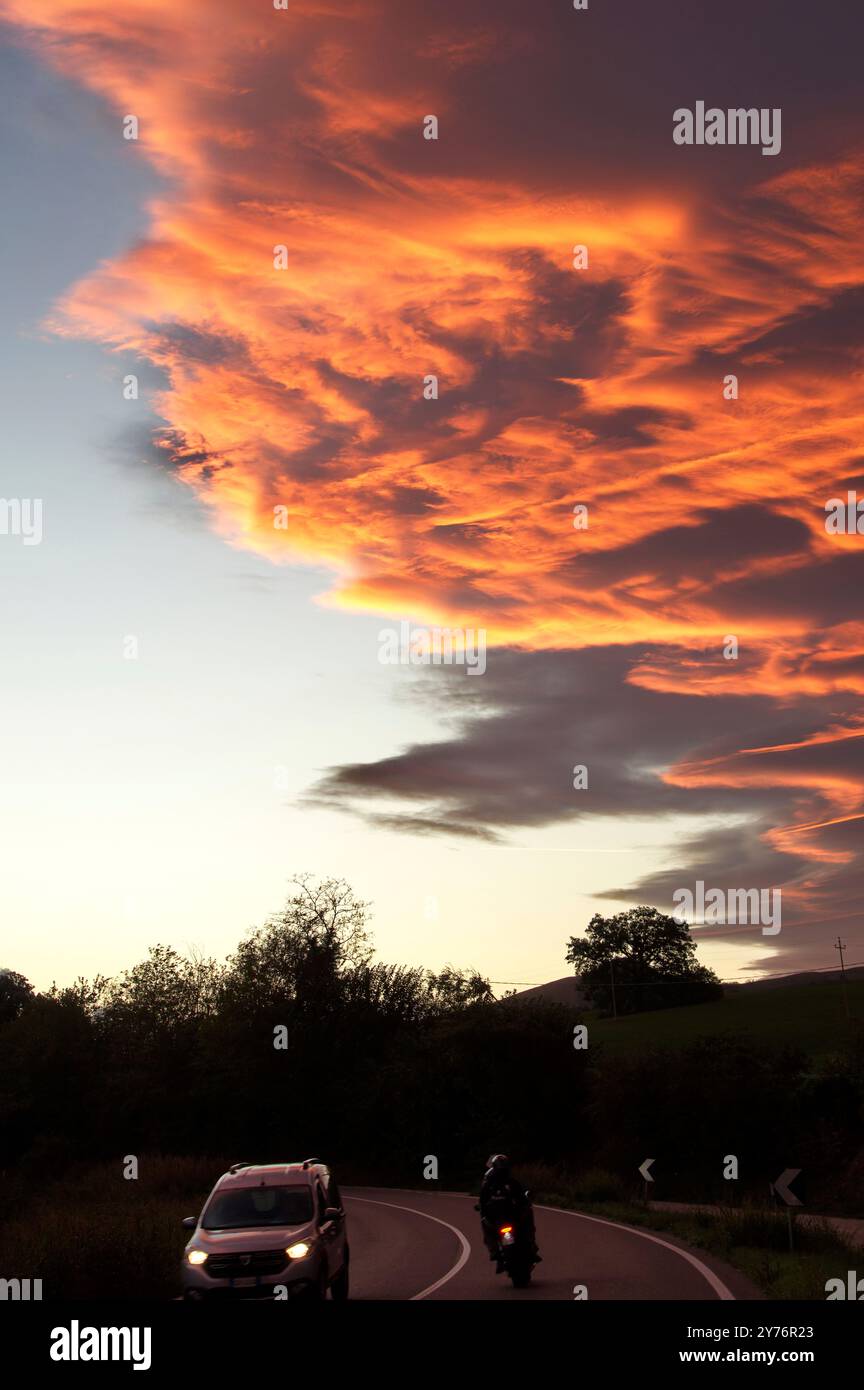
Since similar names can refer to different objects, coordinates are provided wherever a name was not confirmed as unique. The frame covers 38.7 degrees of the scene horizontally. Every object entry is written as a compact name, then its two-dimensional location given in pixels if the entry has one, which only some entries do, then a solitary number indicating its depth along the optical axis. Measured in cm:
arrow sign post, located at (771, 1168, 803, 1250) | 2059
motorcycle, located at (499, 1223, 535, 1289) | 1675
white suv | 1377
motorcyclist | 1728
